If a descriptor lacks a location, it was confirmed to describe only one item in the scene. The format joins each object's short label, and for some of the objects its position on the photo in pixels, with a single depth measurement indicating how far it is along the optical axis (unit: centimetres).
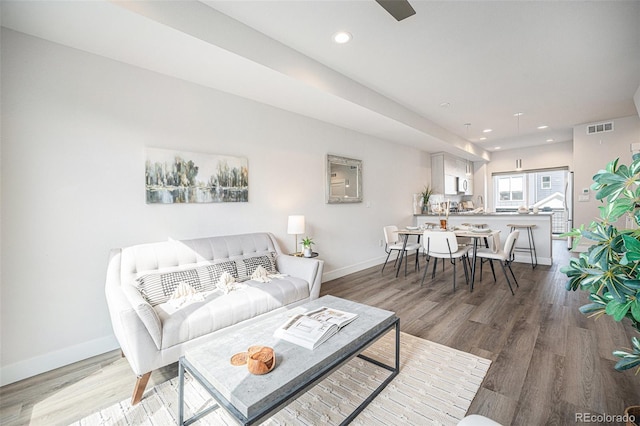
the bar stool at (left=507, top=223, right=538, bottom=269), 530
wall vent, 574
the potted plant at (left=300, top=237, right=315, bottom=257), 374
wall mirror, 458
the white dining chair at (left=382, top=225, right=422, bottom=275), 479
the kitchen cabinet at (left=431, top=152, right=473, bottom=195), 729
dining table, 400
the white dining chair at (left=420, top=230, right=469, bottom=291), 394
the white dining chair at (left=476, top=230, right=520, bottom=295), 382
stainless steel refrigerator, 664
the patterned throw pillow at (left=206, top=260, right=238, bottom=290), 261
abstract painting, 274
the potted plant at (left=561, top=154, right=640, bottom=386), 90
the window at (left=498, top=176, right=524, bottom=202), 881
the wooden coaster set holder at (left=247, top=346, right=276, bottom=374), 132
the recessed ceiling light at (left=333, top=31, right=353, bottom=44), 268
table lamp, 367
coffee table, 120
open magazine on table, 160
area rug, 162
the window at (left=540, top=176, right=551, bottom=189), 876
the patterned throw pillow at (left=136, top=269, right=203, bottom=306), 221
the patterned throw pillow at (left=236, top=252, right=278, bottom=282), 285
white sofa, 182
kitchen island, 527
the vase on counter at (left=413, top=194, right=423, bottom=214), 681
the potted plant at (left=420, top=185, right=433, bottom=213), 702
